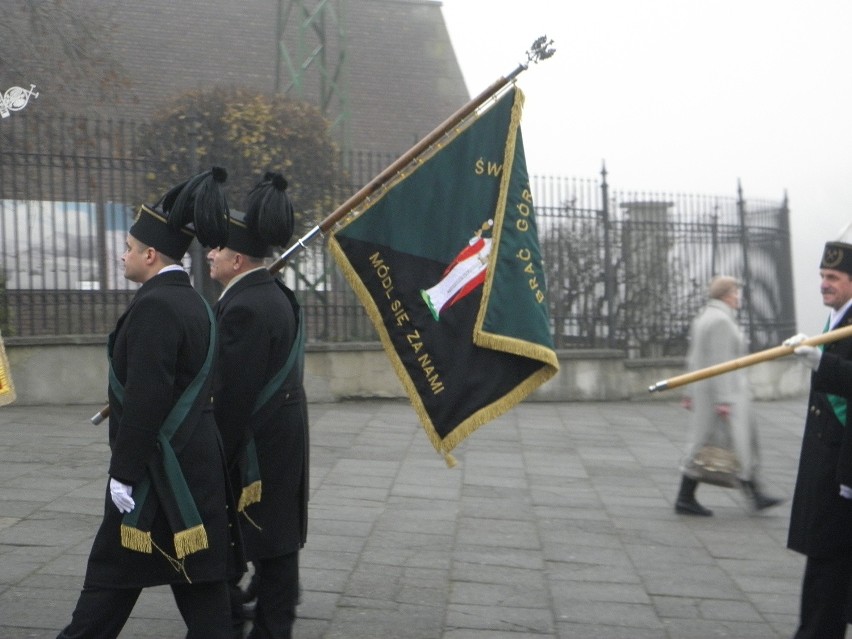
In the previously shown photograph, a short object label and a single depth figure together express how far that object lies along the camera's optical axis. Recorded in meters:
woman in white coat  7.94
